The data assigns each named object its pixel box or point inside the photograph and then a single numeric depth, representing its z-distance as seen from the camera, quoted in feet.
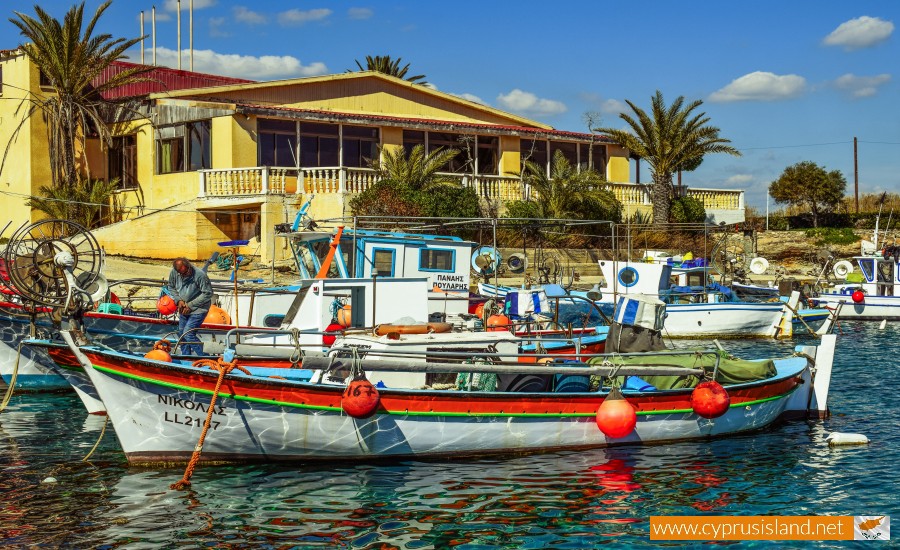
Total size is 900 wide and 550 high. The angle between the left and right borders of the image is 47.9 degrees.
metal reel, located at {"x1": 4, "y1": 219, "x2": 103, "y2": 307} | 50.01
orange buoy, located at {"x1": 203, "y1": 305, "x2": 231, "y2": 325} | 66.13
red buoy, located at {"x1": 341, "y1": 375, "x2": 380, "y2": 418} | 41.88
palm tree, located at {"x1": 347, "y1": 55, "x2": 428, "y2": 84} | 169.17
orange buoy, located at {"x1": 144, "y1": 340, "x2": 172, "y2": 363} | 46.83
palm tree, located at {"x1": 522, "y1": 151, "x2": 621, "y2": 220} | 127.13
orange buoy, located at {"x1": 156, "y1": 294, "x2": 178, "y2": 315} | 66.39
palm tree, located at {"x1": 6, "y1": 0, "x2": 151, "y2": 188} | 116.98
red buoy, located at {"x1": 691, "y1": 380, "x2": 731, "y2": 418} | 47.32
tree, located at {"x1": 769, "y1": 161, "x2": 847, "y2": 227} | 191.21
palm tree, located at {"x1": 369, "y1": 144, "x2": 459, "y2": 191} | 117.08
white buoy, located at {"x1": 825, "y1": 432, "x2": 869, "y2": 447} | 49.46
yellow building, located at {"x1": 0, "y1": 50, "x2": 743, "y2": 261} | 114.01
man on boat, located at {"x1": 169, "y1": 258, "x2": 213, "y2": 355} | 54.80
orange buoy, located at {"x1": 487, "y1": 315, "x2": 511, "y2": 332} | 57.34
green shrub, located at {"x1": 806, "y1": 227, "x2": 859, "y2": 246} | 169.27
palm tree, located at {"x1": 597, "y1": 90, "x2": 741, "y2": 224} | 136.46
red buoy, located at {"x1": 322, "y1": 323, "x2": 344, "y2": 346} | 50.54
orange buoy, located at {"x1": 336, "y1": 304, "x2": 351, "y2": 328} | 53.11
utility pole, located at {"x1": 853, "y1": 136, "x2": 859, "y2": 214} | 208.35
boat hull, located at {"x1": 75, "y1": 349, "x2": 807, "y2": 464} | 42.55
